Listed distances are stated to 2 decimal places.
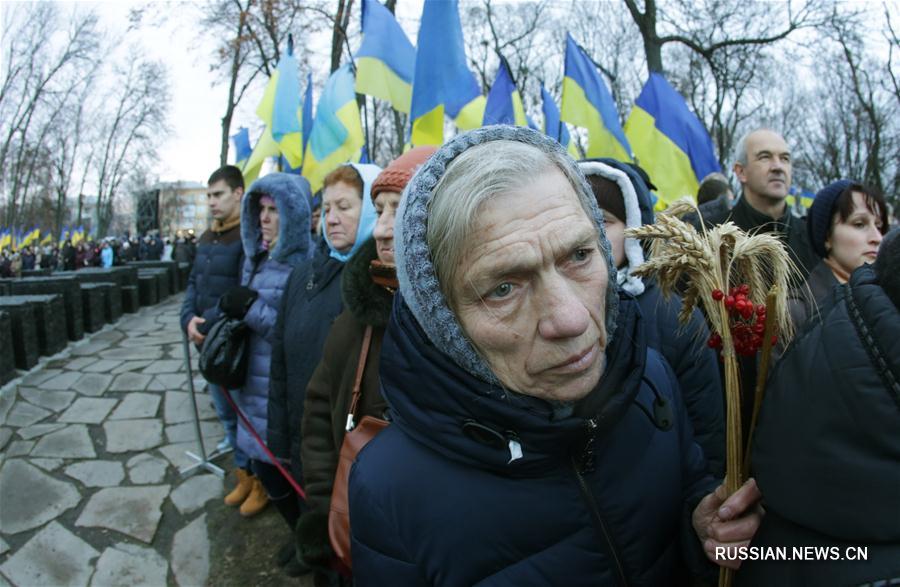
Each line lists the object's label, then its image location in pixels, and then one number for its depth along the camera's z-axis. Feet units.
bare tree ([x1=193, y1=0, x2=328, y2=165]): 39.45
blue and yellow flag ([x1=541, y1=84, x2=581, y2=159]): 21.10
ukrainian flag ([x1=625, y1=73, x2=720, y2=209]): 18.38
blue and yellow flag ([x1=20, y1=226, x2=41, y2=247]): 90.28
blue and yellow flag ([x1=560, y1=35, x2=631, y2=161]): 18.54
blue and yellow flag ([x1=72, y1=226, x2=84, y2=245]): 104.62
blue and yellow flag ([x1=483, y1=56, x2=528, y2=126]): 17.81
